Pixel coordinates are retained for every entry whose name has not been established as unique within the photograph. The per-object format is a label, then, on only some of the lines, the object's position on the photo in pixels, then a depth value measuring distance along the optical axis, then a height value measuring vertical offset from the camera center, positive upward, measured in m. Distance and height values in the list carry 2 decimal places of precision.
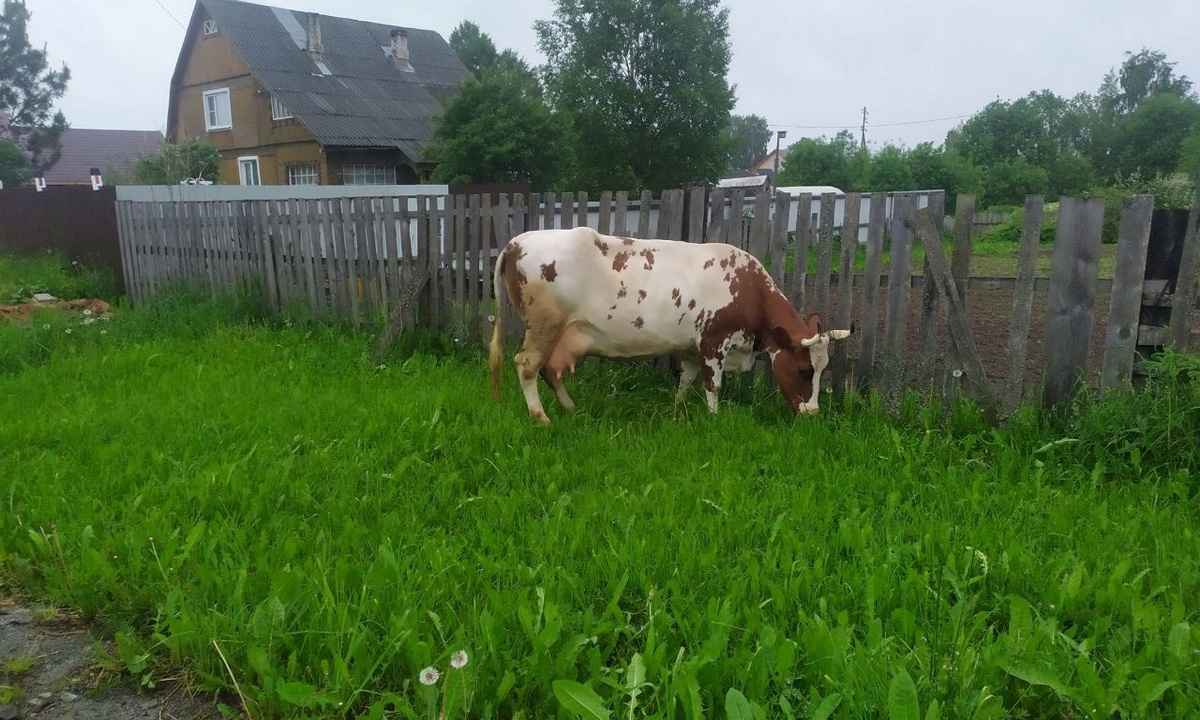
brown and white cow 4.98 -0.58
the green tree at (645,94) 33.69 +5.16
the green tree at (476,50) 58.09 +12.18
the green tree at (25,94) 45.59 +7.04
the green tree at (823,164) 39.62 +2.72
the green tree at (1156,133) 51.09 +5.69
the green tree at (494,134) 26.06 +2.73
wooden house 30.45 +4.73
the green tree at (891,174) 30.69 +1.70
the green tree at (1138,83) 71.25 +12.14
